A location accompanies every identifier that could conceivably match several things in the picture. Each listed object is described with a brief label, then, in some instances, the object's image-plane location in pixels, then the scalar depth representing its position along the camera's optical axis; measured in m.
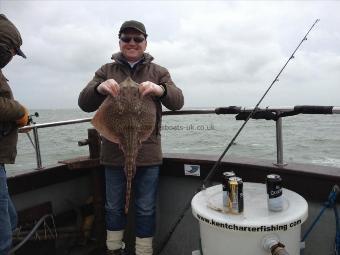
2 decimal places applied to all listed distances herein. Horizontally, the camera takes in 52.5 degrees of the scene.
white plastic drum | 2.03
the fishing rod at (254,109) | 2.84
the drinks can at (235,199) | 2.18
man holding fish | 2.75
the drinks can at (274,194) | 2.17
